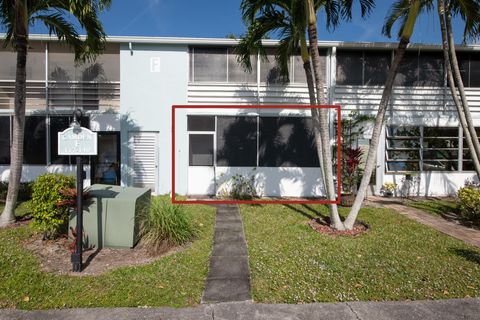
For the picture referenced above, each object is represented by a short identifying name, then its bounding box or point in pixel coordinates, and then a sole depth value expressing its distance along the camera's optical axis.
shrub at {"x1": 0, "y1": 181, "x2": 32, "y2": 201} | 8.89
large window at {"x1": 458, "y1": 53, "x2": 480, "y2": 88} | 10.45
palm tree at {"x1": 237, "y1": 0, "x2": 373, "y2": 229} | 5.93
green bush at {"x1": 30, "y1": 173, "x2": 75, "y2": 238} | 4.97
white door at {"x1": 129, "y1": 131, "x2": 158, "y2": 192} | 9.95
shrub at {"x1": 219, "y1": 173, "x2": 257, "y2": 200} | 9.80
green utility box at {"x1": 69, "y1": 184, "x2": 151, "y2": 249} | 5.12
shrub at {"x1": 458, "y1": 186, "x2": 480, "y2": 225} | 6.93
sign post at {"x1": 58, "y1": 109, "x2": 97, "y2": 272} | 4.35
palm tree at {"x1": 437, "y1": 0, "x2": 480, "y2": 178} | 7.09
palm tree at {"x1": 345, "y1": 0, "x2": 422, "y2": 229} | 5.57
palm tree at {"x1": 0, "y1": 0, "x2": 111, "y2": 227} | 5.96
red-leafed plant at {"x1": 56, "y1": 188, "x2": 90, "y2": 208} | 4.93
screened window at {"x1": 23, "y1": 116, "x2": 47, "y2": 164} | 9.77
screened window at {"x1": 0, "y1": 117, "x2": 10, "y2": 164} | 9.75
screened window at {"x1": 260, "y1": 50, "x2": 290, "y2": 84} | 10.12
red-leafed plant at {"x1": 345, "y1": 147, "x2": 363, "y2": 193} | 8.78
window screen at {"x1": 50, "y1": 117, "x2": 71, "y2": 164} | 9.84
